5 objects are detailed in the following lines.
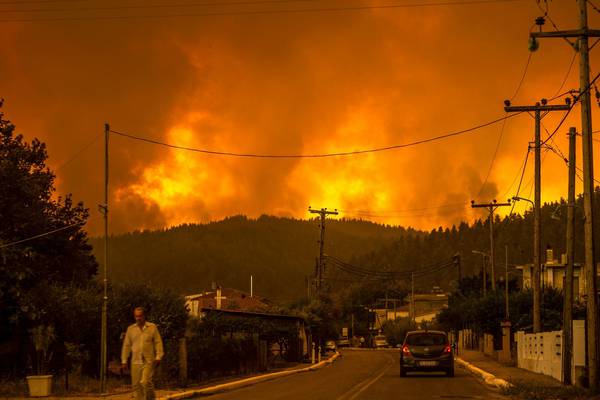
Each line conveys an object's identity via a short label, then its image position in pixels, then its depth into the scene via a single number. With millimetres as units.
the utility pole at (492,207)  63641
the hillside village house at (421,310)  147125
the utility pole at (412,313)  121200
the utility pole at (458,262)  96088
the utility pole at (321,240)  75838
